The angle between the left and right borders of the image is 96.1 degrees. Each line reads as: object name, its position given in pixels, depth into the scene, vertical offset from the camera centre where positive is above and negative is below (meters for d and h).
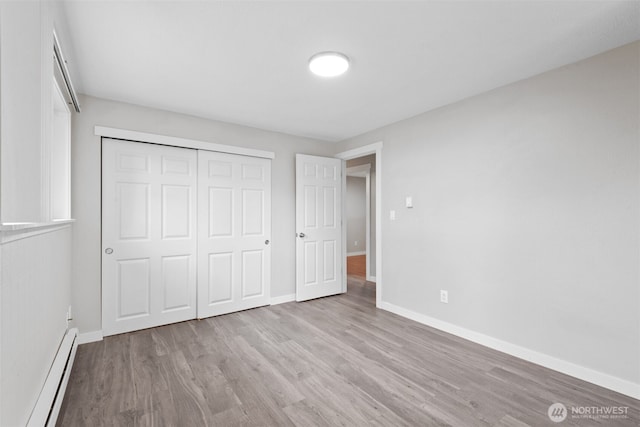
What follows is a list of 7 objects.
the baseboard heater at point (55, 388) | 1.36 -0.98
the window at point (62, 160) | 2.41 +0.48
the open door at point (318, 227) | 4.09 -0.20
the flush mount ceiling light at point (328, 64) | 2.12 +1.15
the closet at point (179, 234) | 2.92 -0.22
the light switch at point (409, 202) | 3.41 +0.15
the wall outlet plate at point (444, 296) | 3.03 -0.87
